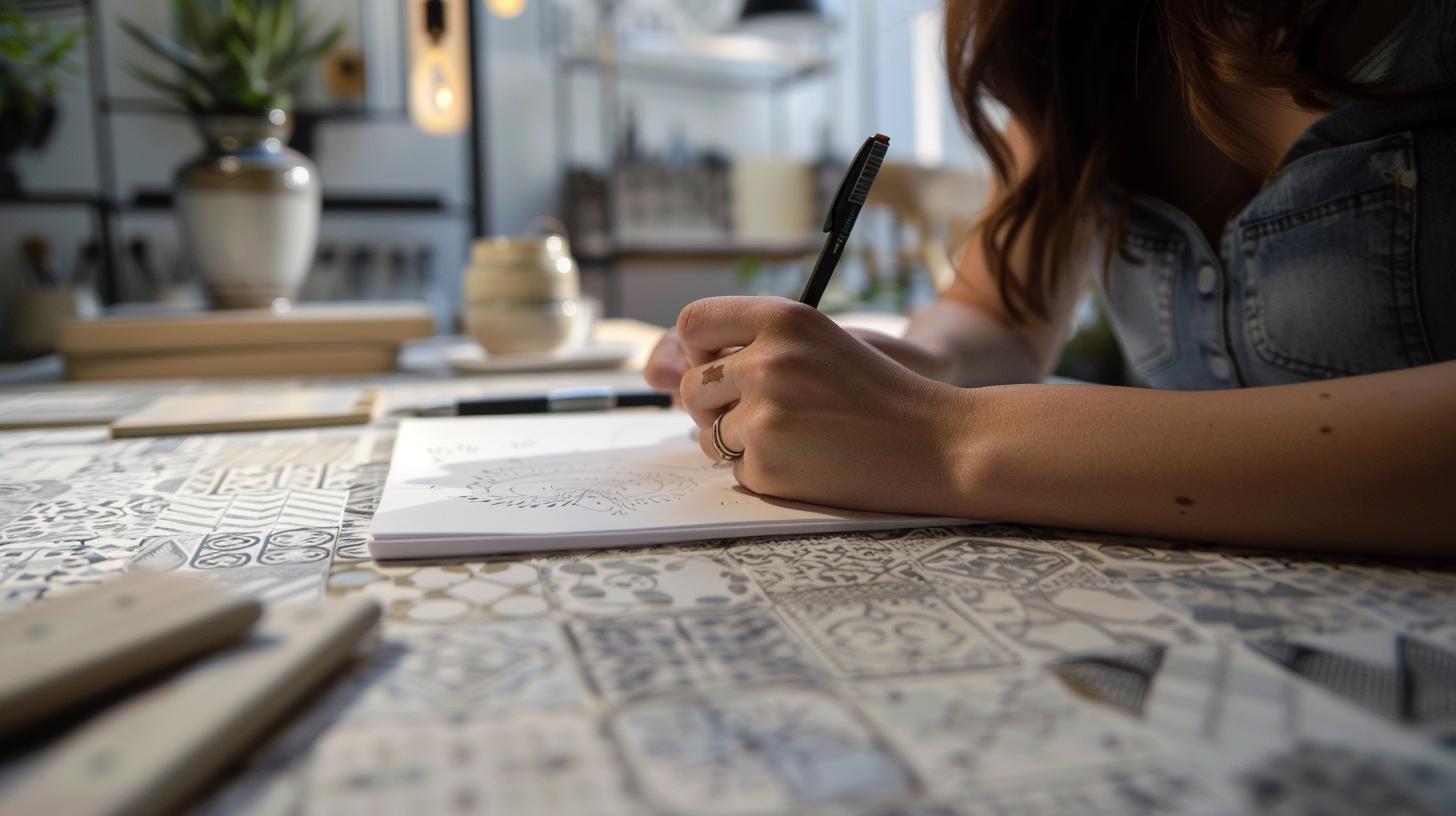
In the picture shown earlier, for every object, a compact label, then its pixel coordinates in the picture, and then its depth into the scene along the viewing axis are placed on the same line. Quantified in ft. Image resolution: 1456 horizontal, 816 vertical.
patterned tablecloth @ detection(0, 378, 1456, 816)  0.71
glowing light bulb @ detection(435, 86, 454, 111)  4.59
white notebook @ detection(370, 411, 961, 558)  1.29
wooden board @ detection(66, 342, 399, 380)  3.55
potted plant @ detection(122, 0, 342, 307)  3.76
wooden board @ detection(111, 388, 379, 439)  2.34
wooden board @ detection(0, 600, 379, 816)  0.64
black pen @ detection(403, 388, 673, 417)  2.42
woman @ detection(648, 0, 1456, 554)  1.26
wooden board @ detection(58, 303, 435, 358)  3.51
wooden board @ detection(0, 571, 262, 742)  0.73
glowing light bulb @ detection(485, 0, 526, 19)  5.57
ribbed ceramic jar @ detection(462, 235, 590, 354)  3.39
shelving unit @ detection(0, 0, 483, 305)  8.18
